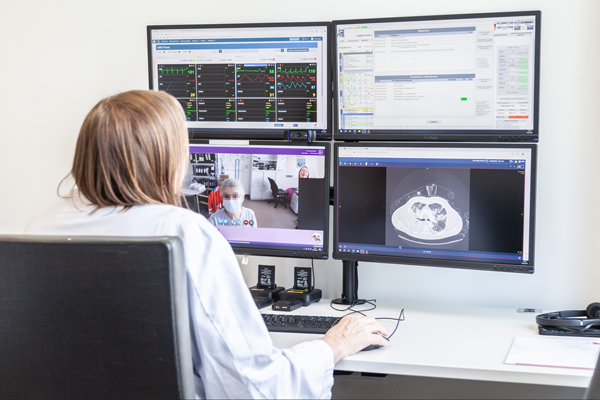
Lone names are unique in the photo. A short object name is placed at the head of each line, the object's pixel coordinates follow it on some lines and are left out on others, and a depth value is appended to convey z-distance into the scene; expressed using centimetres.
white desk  126
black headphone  151
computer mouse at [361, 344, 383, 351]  139
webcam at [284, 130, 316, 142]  185
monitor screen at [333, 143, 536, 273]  165
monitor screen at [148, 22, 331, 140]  188
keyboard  153
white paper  128
